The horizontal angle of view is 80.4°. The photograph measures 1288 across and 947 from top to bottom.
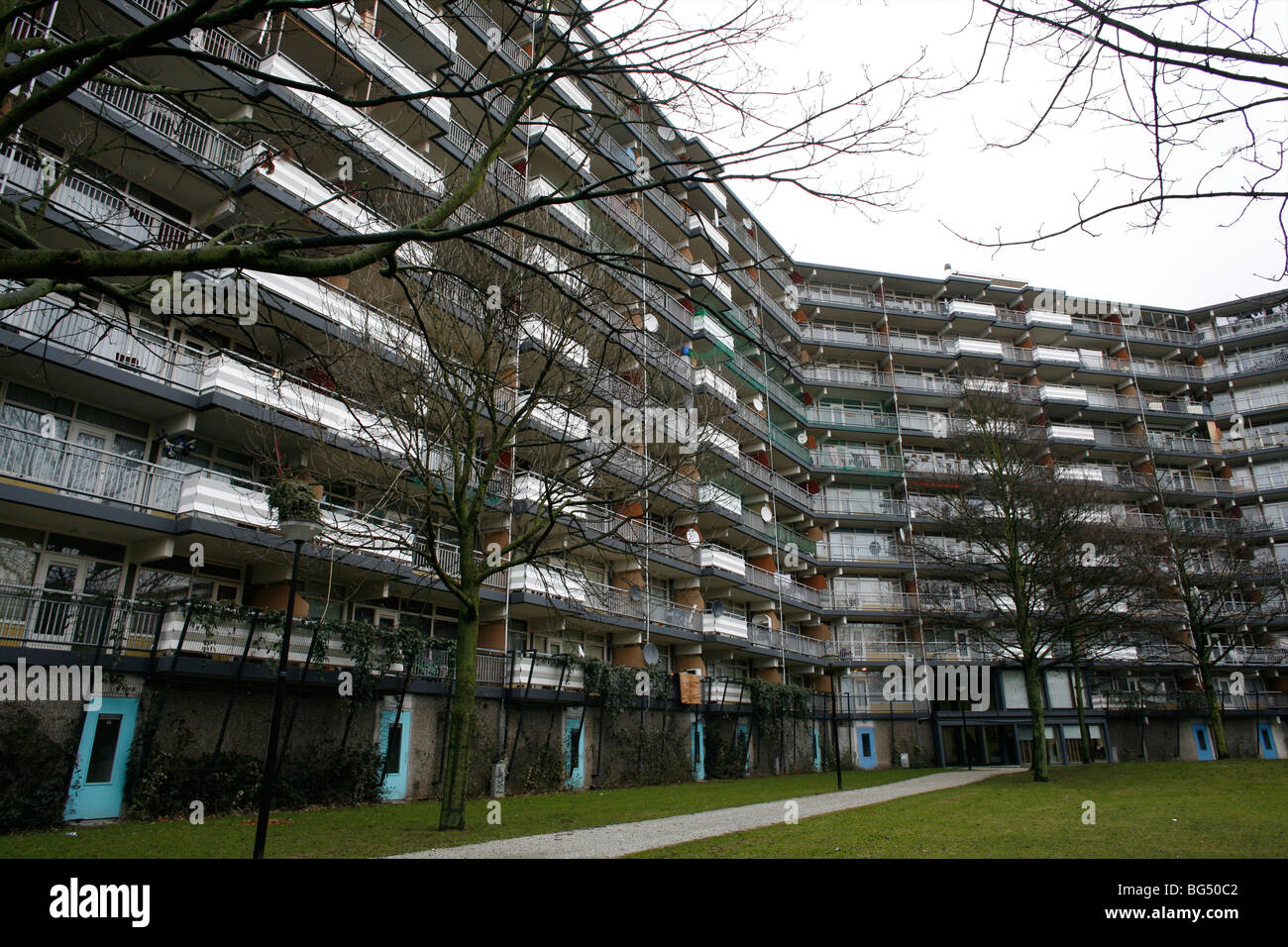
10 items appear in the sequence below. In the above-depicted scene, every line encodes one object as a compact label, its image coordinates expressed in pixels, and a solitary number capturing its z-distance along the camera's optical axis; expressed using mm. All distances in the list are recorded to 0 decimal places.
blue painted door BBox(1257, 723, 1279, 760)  43875
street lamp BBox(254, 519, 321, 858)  8195
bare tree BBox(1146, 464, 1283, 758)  34250
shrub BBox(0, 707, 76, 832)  11305
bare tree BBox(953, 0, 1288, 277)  3828
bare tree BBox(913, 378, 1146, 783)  24859
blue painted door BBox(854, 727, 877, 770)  39656
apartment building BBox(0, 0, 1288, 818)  14508
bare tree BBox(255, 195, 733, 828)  12805
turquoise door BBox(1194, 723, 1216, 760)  42062
